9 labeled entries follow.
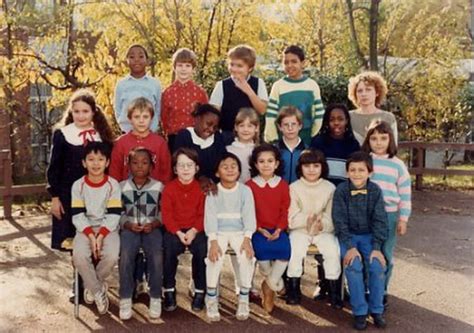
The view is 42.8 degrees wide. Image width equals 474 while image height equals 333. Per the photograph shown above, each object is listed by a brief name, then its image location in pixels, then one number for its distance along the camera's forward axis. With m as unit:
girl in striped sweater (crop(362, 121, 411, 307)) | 4.82
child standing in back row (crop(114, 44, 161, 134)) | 5.45
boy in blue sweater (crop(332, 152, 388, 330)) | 4.53
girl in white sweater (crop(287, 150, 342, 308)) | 4.75
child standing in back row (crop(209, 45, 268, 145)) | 5.32
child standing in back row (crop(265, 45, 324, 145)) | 5.49
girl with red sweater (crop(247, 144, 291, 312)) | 4.74
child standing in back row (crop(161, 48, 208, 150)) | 5.41
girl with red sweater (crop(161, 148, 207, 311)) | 4.74
